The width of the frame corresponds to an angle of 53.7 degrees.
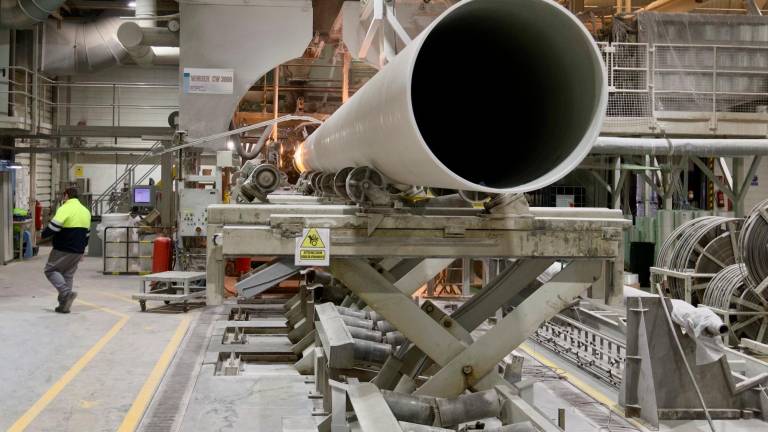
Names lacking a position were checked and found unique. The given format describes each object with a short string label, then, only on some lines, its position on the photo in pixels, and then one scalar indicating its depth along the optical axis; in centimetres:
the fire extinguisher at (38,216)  2014
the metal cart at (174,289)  1068
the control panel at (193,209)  1162
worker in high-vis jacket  1030
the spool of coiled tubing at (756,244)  825
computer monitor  1750
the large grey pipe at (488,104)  321
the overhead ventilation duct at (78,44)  1733
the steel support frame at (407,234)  390
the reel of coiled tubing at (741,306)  876
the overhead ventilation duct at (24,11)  1442
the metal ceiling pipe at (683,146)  1147
